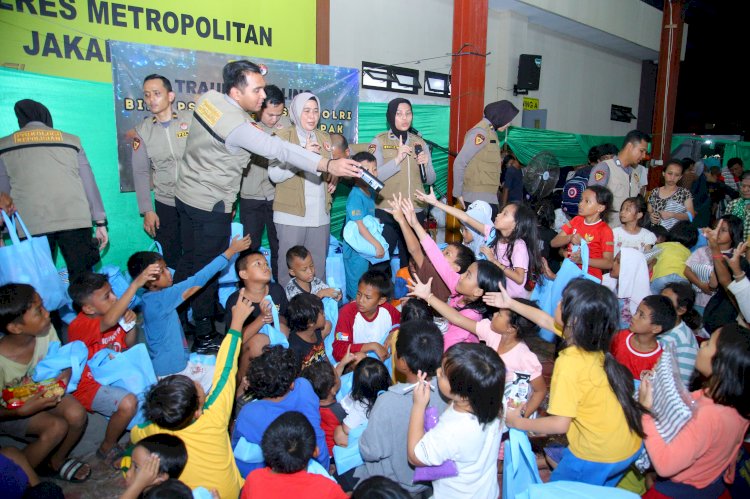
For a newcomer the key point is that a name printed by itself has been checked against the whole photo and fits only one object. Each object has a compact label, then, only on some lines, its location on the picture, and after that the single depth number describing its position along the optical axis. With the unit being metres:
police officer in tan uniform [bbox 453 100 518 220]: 4.77
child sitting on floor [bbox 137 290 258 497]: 1.96
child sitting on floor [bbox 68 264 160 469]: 2.59
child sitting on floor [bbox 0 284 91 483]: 2.33
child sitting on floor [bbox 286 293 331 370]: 2.92
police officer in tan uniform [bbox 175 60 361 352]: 3.08
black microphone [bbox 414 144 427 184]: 4.35
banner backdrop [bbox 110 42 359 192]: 4.07
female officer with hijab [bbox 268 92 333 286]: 3.81
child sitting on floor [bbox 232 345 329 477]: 2.17
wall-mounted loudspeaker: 9.45
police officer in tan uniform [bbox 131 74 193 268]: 3.81
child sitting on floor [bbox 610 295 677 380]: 2.66
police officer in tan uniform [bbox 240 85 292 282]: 4.00
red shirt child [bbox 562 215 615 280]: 3.91
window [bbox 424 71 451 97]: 7.91
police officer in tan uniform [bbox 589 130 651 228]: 4.82
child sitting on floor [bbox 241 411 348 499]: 1.70
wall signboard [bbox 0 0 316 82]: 3.75
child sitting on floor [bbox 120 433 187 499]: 1.72
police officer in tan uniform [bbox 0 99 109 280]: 3.30
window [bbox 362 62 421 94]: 7.01
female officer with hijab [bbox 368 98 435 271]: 4.31
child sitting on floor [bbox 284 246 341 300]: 3.46
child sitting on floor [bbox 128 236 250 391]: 2.97
